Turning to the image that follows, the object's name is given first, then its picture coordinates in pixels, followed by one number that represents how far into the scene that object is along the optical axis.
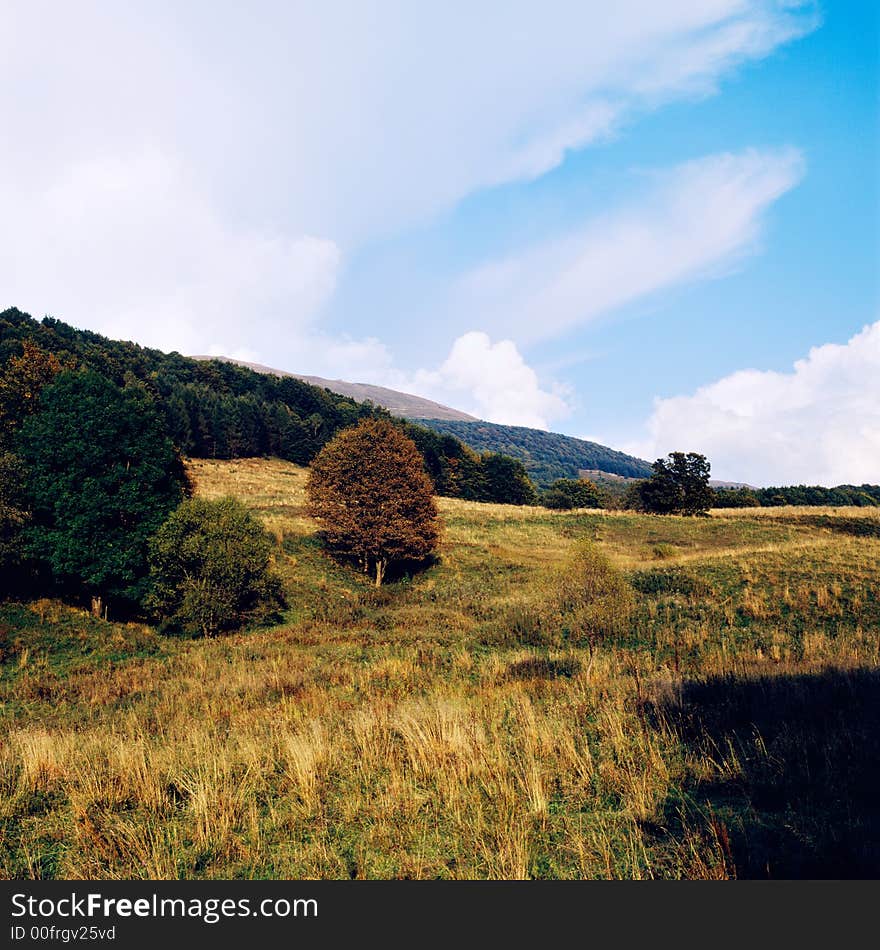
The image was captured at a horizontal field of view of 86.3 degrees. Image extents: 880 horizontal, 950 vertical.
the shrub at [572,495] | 102.50
